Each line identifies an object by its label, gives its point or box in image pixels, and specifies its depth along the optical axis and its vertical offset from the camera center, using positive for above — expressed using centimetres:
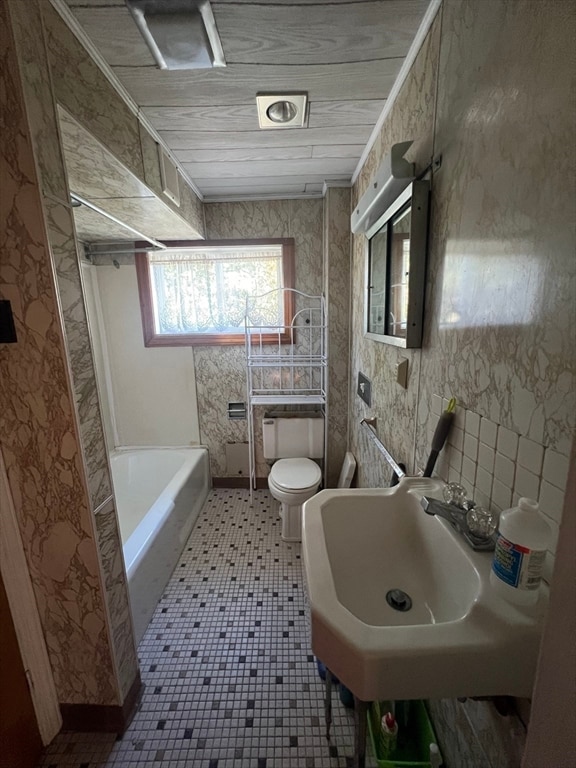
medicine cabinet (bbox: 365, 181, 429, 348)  101 +17
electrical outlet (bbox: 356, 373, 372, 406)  176 -45
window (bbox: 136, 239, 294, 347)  249 +25
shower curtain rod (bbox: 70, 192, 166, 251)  134 +53
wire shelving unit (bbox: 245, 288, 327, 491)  250 -30
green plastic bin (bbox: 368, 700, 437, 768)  95 -138
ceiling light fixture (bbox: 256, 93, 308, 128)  124 +87
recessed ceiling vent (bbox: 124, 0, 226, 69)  86 +86
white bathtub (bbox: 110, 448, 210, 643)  152 -128
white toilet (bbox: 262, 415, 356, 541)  209 -112
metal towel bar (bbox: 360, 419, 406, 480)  123 -63
